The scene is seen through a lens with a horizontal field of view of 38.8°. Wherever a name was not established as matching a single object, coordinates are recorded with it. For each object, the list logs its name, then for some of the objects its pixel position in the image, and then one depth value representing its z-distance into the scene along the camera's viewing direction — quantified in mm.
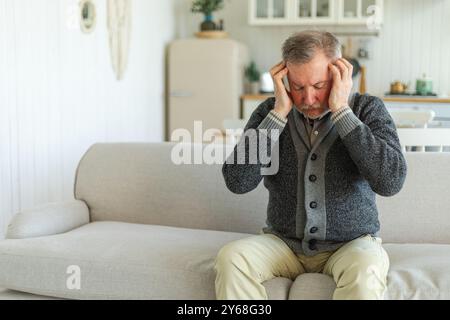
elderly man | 1805
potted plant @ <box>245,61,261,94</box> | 5648
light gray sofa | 1917
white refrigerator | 5359
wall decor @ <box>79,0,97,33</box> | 4141
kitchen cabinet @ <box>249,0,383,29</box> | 5441
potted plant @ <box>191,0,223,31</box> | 5656
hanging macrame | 4578
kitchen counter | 5031
